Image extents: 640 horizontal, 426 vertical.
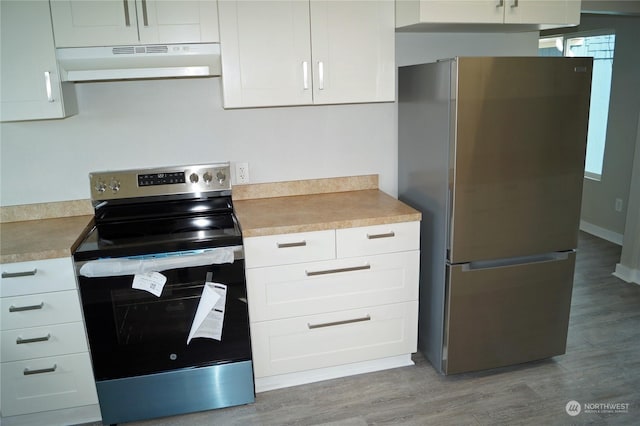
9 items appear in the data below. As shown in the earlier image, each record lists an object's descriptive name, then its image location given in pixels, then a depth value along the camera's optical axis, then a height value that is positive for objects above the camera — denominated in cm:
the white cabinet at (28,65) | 210 +21
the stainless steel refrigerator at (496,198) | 221 -46
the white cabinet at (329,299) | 231 -94
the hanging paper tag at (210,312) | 218 -89
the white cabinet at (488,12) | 231 +43
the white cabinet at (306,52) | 230 +27
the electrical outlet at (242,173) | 271 -35
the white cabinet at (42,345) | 205 -98
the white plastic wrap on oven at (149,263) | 205 -64
